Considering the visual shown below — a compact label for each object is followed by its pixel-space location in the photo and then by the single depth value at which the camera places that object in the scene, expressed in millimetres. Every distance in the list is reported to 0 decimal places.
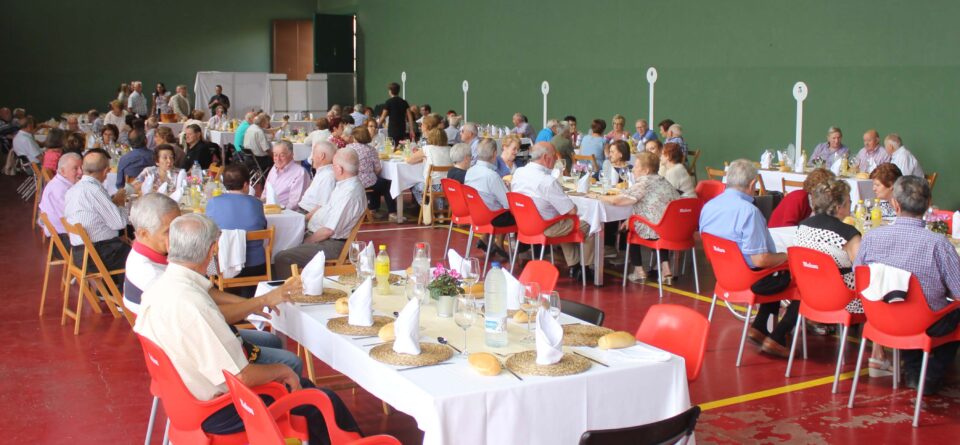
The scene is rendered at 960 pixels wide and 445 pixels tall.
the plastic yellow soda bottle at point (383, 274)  4367
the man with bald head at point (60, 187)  6945
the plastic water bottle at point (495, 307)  3477
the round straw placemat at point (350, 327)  3600
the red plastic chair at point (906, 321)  4516
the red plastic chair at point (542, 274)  4429
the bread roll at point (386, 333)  3502
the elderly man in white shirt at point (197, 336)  3250
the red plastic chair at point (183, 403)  3238
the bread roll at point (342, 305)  3908
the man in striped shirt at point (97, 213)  6383
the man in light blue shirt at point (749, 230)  5773
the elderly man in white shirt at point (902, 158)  10469
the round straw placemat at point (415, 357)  3198
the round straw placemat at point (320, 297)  4102
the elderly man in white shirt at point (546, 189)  7535
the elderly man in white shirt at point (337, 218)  6500
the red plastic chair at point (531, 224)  7457
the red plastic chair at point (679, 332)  3553
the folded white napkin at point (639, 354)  3252
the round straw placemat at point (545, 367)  3066
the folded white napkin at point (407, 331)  3285
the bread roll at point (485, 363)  3062
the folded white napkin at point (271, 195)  7203
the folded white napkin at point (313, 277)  4199
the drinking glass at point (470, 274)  4160
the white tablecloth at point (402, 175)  10914
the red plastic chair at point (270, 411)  2756
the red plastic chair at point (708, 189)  8211
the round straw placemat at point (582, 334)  3457
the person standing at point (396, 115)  16312
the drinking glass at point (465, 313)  3402
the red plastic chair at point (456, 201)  8383
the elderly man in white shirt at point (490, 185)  8148
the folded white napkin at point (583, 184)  8156
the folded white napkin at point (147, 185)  7875
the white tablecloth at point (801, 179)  9555
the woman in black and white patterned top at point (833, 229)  5258
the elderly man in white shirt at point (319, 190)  7402
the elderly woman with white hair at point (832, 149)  11328
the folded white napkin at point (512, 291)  3844
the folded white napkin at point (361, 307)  3672
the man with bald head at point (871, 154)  10734
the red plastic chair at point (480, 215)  7984
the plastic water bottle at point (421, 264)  4000
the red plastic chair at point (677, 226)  7203
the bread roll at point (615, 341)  3365
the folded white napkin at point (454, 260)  4297
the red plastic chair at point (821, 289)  4930
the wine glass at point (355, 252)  4414
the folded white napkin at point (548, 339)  3115
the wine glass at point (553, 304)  3508
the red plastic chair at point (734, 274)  5582
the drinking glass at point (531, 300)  3551
